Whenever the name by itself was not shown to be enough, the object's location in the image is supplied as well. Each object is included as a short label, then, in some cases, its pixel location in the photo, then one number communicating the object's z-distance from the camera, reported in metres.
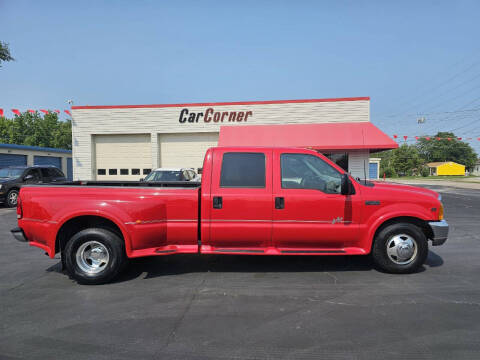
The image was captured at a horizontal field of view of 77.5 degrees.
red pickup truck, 4.21
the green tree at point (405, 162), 83.06
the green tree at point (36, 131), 52.91
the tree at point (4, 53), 22.08
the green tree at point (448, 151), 97.69
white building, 17.94
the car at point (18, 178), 12.45
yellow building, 87.38
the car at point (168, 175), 12.27
